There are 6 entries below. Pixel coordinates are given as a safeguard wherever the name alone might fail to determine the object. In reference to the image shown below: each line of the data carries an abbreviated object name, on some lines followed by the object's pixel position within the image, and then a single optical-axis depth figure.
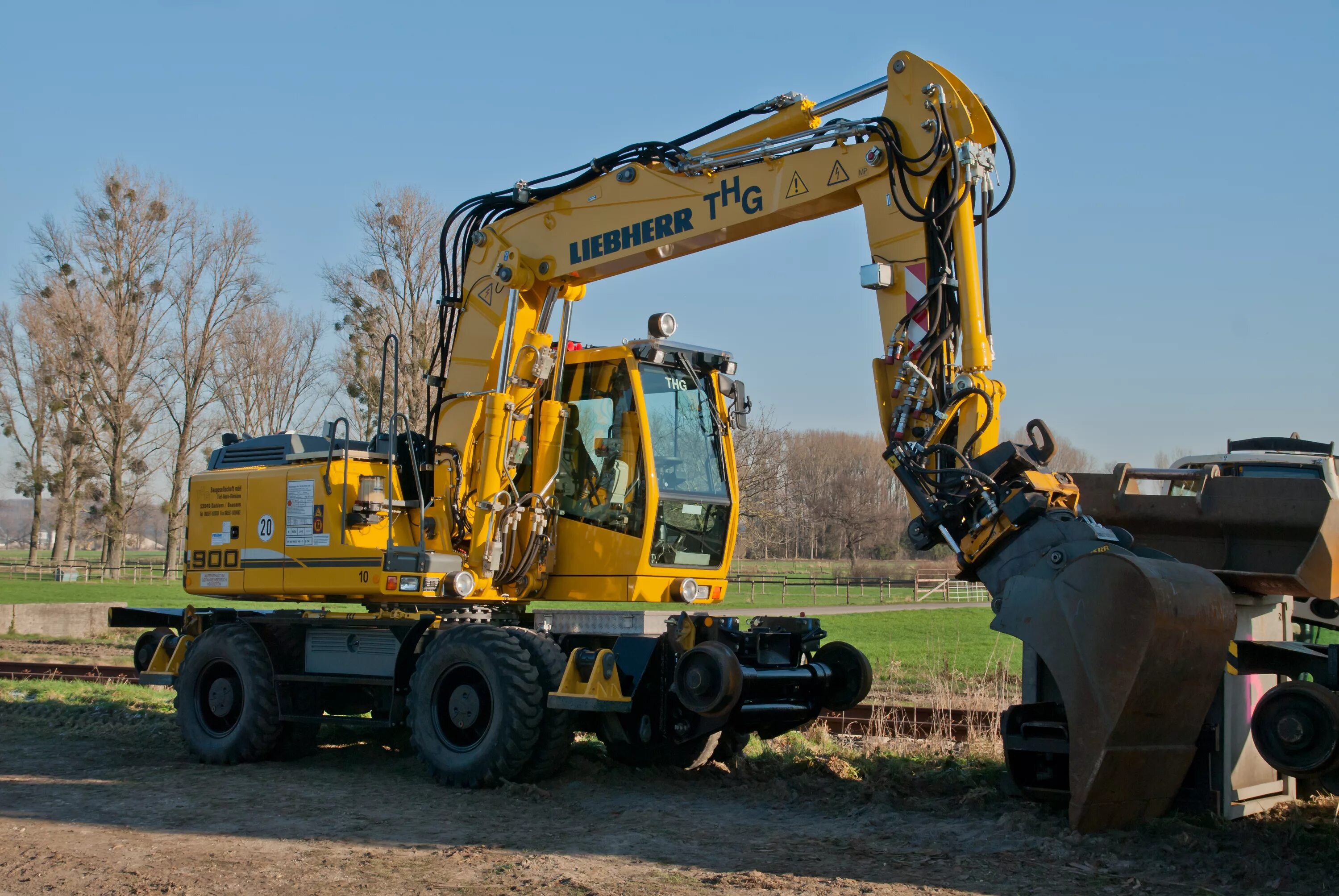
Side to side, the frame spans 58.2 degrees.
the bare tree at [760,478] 33.88
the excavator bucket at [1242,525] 7.09
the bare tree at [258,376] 46.00
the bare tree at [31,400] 48.00
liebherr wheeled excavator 6.25
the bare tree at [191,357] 44.34
